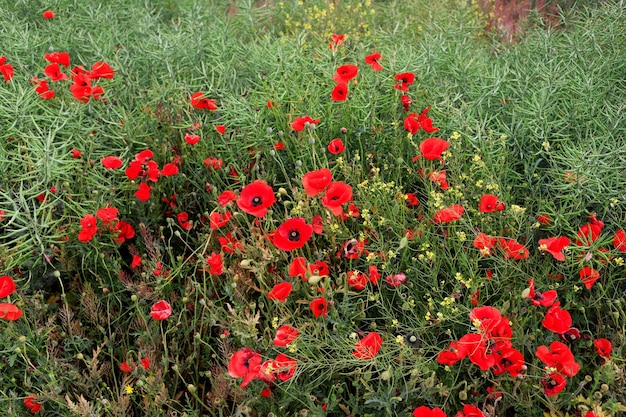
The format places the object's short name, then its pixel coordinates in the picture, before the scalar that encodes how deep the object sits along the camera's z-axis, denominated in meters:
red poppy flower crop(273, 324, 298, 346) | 1.73
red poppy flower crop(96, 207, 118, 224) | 2.19
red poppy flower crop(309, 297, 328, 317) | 1.79
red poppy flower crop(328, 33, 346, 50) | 2.90
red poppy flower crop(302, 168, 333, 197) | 1.88
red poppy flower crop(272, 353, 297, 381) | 1.70
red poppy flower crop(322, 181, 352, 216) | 1.88
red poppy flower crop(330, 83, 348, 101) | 2.31
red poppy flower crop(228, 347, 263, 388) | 1.69
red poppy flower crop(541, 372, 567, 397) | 1.68
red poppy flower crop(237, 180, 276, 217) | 1.90
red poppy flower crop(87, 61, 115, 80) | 2.56
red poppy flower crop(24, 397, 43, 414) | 1.91
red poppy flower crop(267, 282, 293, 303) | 1.79
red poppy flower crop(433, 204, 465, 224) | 1.94
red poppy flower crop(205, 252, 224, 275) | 1.96
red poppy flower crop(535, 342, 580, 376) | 1.68
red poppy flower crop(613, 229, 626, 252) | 1.97
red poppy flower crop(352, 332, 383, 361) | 1.74
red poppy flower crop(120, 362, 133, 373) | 1.98
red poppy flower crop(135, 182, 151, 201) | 2.29
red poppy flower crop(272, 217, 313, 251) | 1.83
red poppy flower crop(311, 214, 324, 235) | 2.07
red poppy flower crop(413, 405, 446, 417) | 1.64
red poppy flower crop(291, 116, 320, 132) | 2.21
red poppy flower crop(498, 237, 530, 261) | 1.94
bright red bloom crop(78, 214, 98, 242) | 2.14
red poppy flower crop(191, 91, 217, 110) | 2.47
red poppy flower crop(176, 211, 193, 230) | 2.32
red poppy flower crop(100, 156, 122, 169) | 2.27
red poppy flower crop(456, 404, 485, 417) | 1.70
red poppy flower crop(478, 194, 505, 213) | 2.05
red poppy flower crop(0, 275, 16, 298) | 1.86
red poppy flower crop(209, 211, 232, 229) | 2.07
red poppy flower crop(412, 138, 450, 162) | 2.08
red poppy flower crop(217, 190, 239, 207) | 2.10
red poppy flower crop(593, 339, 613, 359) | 1.85
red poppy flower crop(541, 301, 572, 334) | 1.78
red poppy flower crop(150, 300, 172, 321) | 1.88
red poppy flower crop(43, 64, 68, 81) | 2.56
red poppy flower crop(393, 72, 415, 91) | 2.40
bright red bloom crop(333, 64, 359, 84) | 2.32
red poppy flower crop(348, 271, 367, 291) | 1.87
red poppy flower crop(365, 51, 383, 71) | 2.45
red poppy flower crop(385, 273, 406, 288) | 1.90
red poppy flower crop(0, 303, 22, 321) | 1.83
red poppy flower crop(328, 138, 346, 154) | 2.28
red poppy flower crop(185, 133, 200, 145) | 2.32
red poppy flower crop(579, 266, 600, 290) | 1.90
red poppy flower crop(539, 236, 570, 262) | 1.85
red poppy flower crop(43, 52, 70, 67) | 2.67
